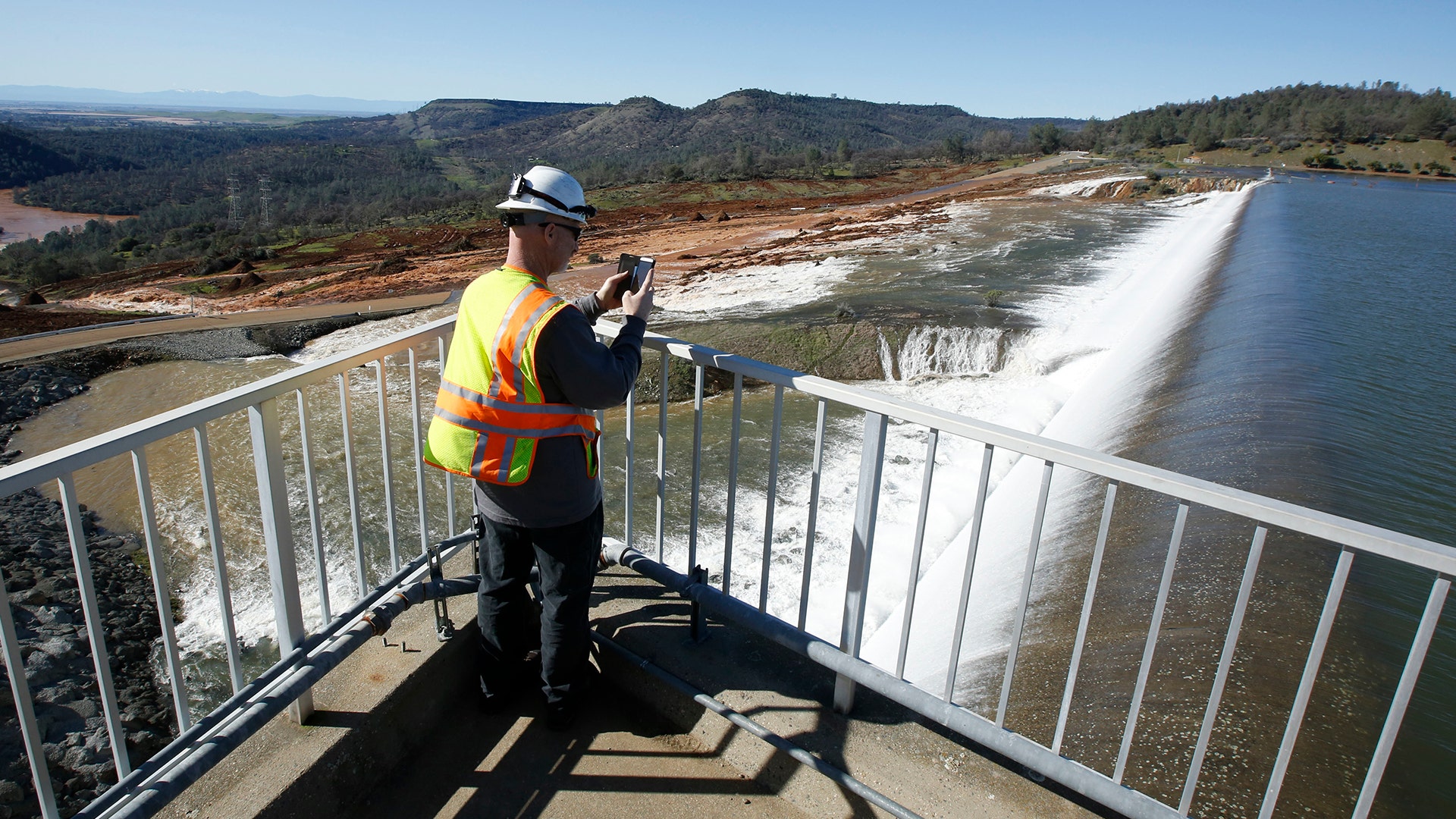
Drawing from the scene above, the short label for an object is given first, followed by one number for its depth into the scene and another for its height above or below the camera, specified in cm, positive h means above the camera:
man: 223 -70
